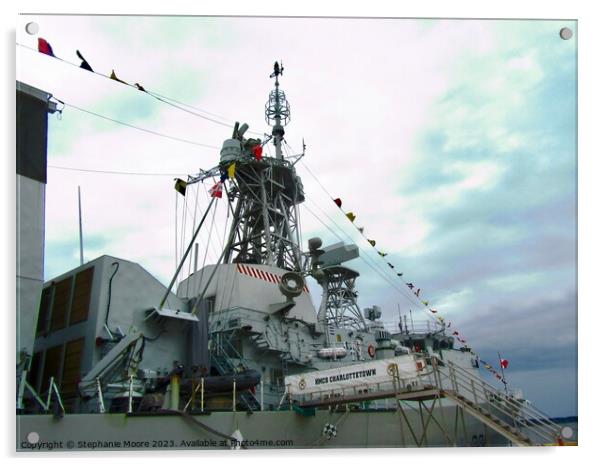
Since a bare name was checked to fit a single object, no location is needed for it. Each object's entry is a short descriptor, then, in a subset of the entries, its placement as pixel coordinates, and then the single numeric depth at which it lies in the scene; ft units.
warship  25.30
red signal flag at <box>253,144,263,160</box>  40.16
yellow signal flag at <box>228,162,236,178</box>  32.89
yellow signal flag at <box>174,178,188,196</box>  33.63
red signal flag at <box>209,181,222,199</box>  35.19
